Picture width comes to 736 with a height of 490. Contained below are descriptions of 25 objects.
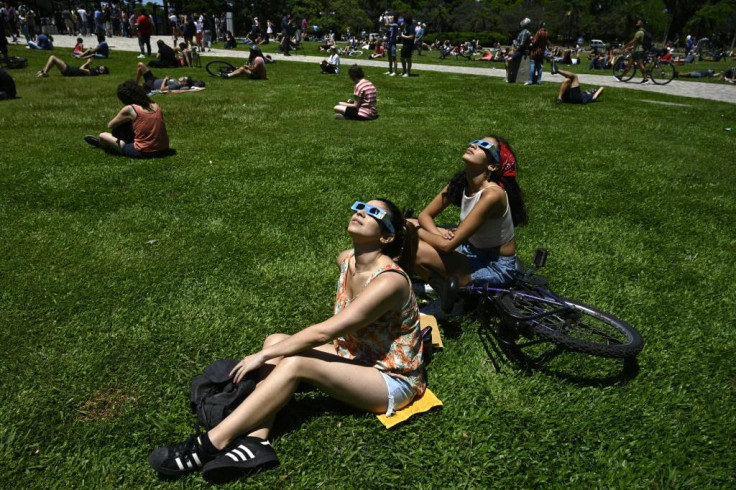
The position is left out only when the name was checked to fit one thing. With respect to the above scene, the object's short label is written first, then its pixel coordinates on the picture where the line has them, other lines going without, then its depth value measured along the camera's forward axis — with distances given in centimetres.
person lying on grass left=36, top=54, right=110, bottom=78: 1650
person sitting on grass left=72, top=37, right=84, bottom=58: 2040
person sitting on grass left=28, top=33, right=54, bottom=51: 2322
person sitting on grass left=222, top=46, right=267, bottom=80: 1720
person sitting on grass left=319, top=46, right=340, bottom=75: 1981
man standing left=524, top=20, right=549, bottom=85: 1570
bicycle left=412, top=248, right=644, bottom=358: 334
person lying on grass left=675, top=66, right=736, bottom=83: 2180
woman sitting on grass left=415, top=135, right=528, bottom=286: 378
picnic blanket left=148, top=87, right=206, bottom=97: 1380
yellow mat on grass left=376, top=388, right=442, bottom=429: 294
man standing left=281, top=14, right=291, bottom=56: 2717
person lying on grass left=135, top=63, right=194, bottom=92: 1407
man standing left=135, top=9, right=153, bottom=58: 2092
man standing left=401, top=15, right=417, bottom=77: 1808
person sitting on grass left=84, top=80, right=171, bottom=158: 752
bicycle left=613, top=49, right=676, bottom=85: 1920
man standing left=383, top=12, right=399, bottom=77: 1939
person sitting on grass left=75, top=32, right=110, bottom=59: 1956
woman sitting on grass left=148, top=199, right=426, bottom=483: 259
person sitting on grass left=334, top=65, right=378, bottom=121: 1077
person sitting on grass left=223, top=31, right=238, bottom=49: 3039
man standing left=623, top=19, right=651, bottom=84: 1705
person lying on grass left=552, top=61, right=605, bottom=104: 1337
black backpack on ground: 272
